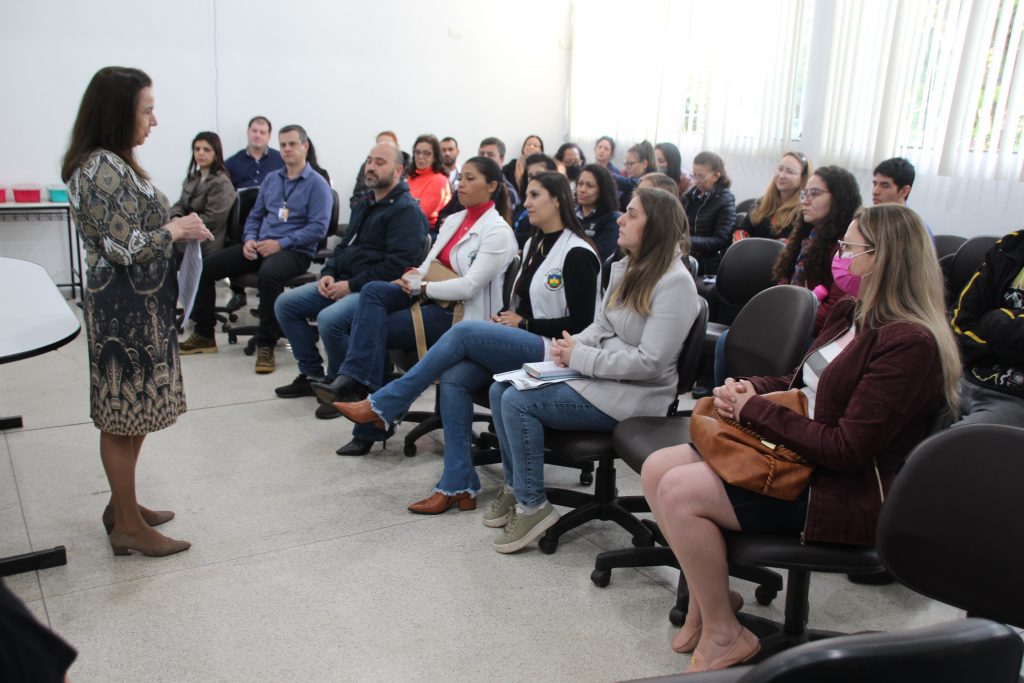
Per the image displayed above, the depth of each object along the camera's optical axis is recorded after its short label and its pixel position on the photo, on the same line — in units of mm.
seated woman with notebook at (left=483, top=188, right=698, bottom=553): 2547
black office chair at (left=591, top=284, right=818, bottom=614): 2381
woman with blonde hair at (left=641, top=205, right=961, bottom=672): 1826
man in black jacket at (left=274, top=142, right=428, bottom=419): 3953
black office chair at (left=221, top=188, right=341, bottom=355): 4980
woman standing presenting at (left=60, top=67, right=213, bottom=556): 2312
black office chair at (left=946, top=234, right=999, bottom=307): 3311
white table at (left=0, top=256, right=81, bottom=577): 2076
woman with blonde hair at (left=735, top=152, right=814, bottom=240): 4543
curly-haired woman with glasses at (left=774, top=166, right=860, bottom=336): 3451
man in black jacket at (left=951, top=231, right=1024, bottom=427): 2547
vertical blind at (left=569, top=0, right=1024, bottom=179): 4449
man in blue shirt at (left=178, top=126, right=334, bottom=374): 4852
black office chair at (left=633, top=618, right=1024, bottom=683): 839
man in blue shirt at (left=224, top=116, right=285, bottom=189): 6848
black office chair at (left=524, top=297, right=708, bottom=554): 2523
